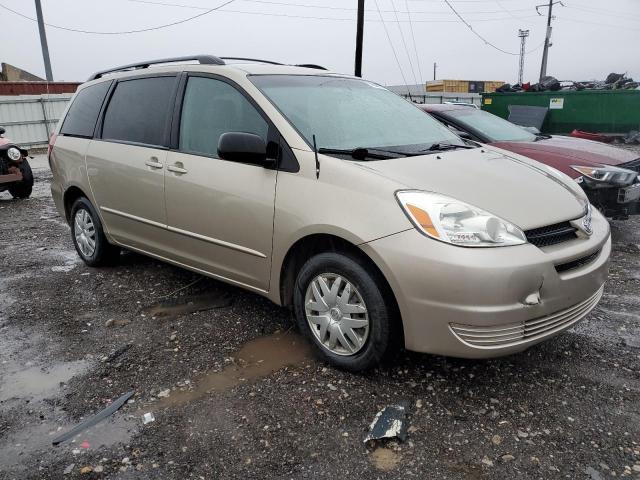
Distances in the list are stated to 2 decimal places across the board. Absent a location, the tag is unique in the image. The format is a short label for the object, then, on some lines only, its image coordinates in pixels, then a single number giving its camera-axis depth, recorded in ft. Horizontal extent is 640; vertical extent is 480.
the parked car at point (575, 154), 17.43
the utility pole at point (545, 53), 127.95
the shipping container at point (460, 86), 109.70
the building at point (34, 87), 61.46
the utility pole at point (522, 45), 183.52
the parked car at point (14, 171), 29.48
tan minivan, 8.47
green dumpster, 48.01
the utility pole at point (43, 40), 63.52
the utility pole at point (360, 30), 60.56
